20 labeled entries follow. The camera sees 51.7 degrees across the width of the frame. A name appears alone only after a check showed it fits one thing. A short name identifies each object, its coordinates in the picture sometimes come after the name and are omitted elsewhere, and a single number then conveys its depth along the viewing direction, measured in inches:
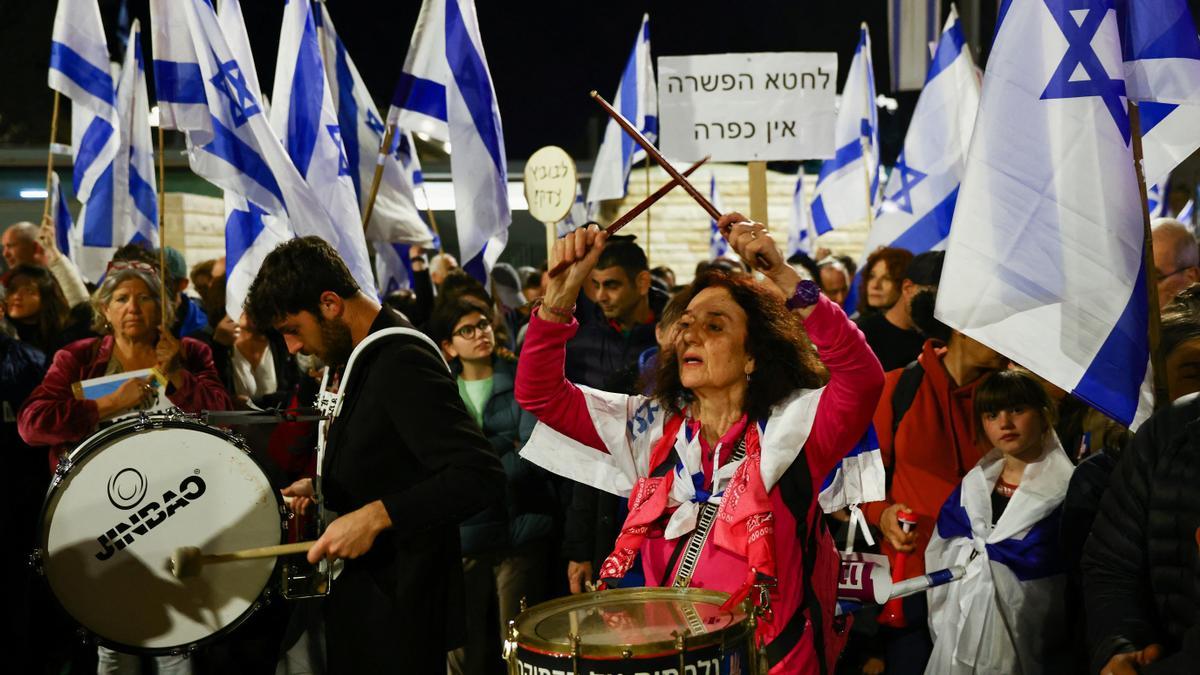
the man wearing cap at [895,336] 254.5
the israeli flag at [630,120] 400.5
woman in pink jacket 128.6
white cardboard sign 299.1
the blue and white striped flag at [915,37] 474.6
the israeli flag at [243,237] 276.7
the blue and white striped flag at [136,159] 358.6
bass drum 155.6
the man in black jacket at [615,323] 253.8
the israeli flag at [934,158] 325.1
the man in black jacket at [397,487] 146.8
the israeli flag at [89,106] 335.9
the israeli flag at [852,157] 420.5
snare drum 101.3
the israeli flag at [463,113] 291.0
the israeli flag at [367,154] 326.0
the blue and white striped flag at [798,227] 737.6
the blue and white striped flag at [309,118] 275.3
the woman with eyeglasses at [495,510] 246.7
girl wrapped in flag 178.4
